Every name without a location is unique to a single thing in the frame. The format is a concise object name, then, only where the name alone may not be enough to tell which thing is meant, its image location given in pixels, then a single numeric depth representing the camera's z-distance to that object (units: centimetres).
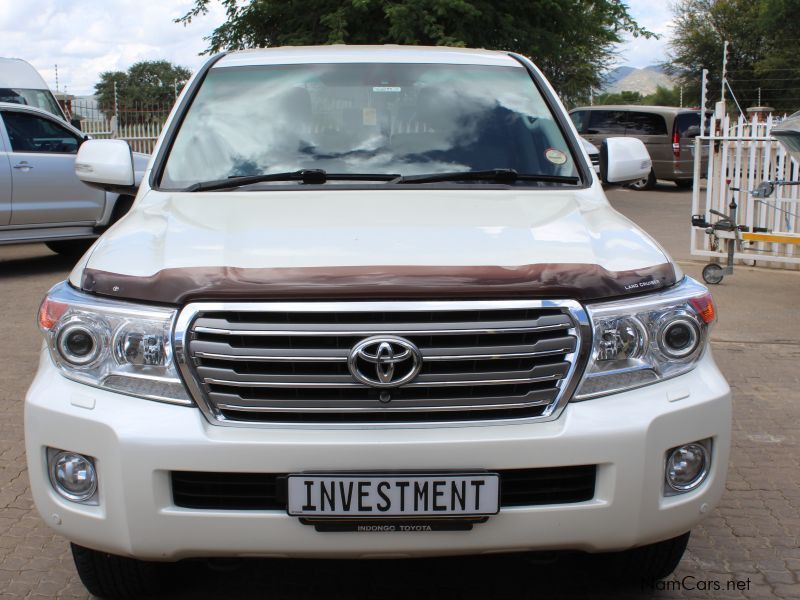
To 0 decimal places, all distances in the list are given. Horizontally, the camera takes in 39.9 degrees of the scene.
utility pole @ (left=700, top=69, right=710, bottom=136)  1225
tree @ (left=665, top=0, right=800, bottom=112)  4303
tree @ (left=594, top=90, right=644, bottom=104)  7949
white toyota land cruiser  275
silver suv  1096
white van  1767
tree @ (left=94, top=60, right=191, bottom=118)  8288
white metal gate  1096
